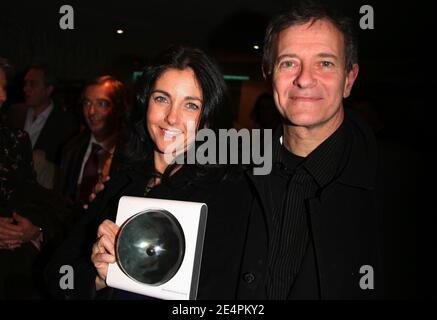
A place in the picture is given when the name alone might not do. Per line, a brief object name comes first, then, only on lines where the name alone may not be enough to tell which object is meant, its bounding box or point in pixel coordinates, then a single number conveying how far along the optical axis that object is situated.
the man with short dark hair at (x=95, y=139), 2.56
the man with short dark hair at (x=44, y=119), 3.18
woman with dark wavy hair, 1.18
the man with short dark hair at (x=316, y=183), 1.10
